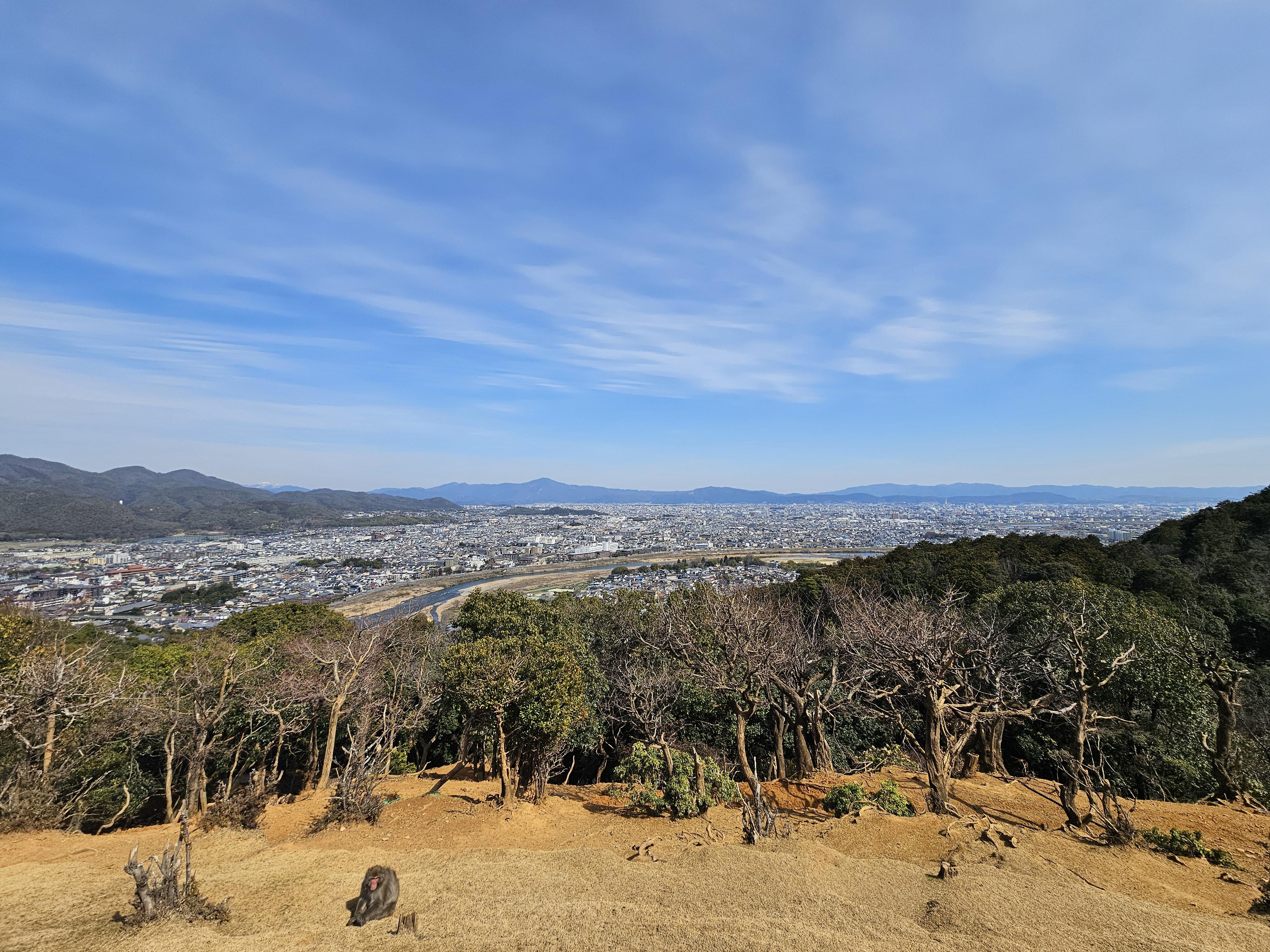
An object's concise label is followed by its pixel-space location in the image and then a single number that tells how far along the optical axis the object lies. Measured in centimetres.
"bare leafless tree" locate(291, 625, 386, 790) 1233
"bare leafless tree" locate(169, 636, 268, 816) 1062
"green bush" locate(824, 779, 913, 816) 944
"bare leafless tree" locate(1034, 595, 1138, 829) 840
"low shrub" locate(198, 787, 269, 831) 1012
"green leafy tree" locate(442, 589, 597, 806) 1128
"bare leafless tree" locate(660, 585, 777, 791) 1169
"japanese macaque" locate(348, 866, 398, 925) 641
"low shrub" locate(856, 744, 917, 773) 1266
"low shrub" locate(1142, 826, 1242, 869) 724
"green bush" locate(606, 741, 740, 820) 1016
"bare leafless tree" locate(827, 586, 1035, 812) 944
